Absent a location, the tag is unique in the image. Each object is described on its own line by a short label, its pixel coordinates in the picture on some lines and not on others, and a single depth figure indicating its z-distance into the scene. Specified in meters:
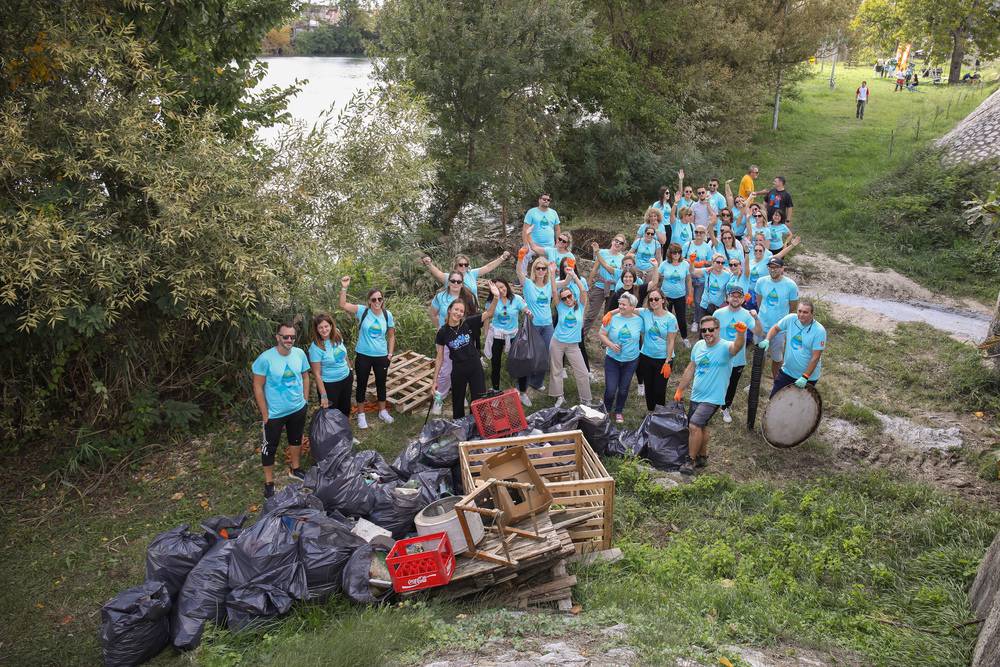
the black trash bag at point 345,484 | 5.82
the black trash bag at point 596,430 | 7.30
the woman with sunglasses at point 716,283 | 9.06
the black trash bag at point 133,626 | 4.71
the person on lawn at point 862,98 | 25.70
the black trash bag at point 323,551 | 5.09
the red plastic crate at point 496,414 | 6.91
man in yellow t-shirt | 14.12
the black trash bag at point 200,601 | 4.87
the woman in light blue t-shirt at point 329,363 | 7.20
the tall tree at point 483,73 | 13.20
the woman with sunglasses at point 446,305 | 7.92
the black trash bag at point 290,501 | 5.42
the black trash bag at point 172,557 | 5.10
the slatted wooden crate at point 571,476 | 5.68
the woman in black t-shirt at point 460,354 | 7.42
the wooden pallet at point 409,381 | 8.55
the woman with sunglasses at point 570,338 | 8.11
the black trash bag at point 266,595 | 4.91
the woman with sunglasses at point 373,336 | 7.70
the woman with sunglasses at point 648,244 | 9.85
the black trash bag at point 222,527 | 5.46
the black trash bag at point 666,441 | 7.29
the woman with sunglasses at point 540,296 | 8.40
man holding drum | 7.29
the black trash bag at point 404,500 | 5.81
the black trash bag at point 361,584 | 5.04
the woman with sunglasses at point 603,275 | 9.57
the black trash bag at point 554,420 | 7.27
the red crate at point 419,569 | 4.89
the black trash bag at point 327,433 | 6.99
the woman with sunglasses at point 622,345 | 7.69
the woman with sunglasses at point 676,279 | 9.31
